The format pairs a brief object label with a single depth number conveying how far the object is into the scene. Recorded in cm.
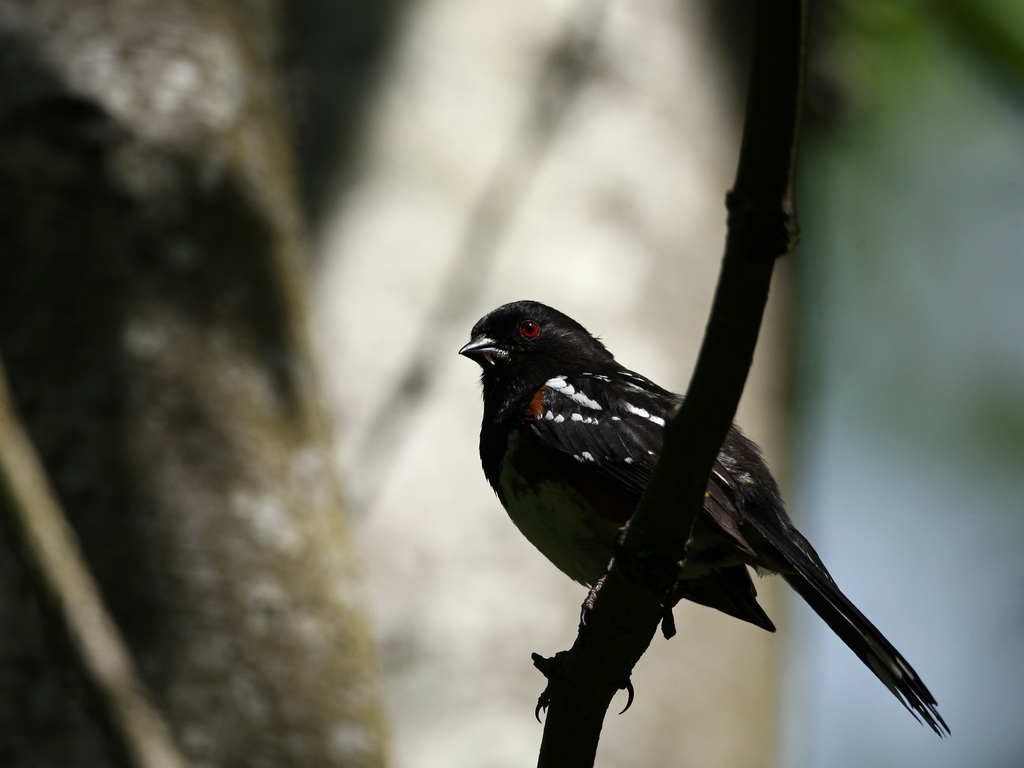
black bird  455
